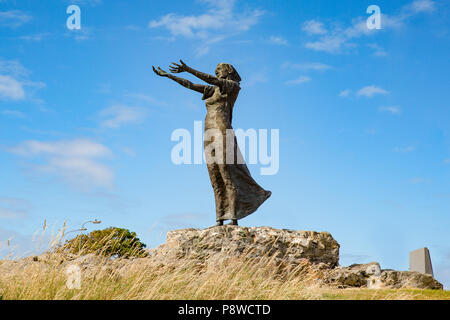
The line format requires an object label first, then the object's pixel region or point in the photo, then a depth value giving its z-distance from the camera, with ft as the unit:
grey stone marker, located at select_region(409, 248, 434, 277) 40.87
